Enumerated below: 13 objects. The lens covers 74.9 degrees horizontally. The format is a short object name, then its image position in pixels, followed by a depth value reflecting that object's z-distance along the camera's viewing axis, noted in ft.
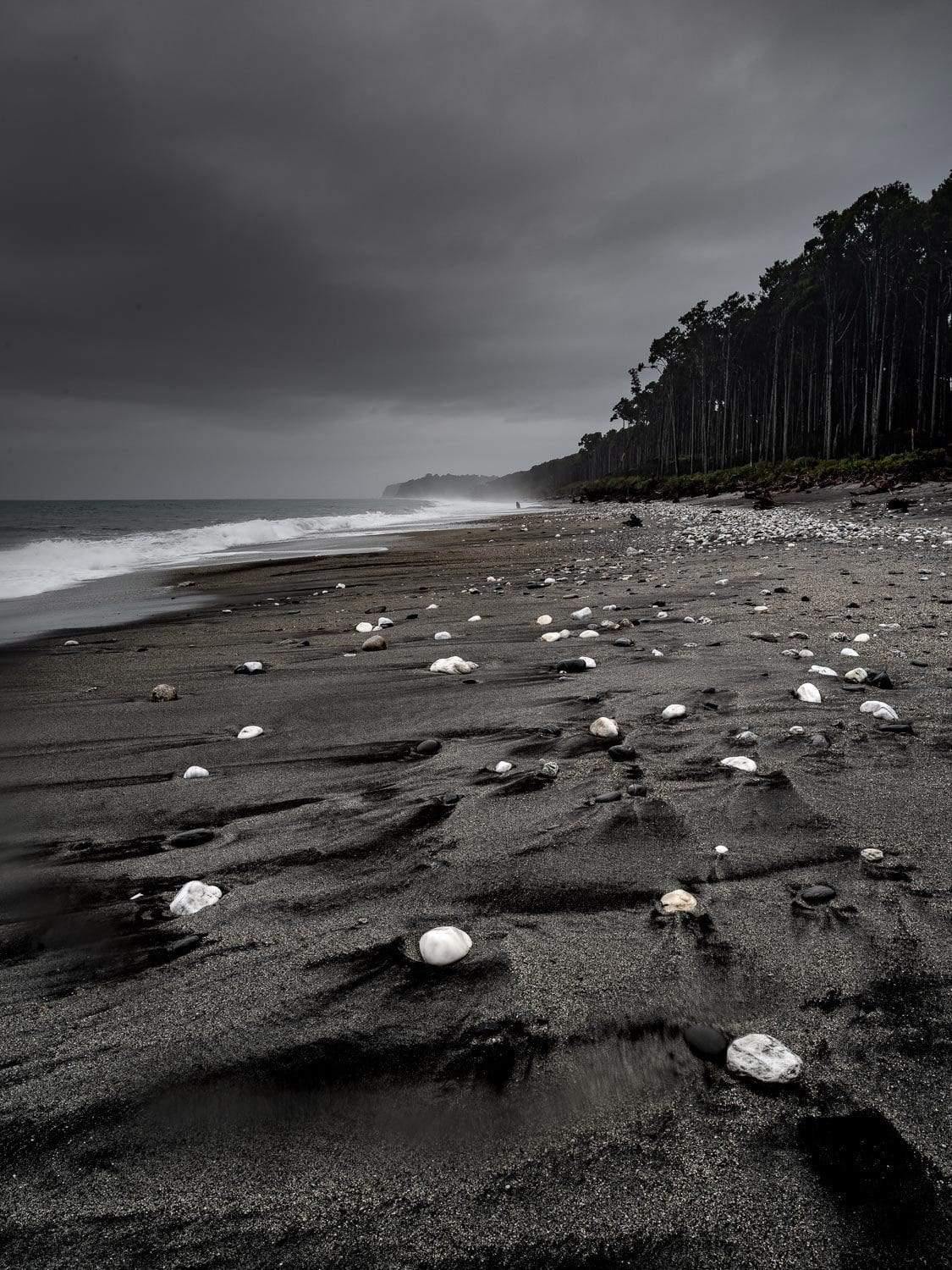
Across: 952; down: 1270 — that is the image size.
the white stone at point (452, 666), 15.96
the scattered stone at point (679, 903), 6.47
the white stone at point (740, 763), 9.36
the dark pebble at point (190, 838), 8.43
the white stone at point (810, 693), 11.91
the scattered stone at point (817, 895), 6.45
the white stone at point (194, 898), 6.88
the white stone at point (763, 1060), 4.54
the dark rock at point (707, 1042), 4.81
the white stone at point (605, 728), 11.00
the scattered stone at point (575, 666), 15.26
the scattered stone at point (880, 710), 10.93
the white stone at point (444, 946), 5.92
